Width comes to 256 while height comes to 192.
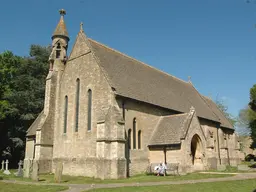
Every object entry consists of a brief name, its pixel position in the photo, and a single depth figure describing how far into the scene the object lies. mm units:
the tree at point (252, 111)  36406
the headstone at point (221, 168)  29047
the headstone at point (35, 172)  21889
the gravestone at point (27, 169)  24375
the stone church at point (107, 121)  22906
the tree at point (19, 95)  40594
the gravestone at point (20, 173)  26228
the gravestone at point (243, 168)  28894
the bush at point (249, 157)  66125
